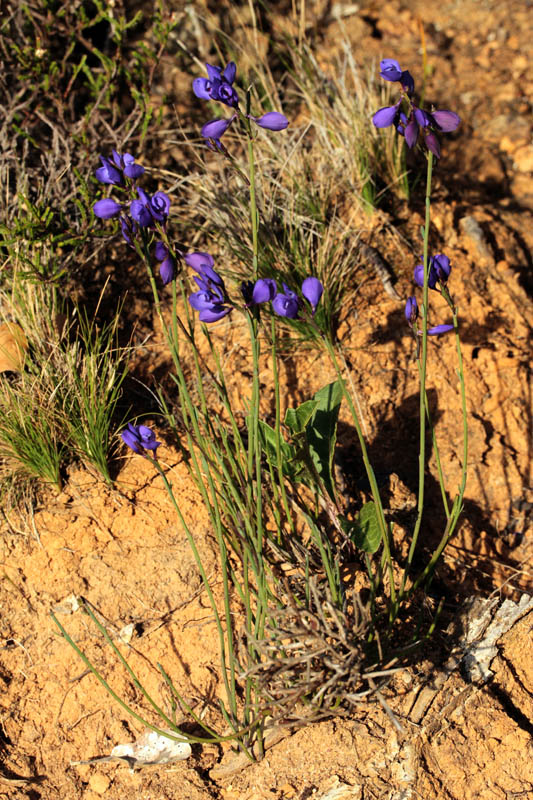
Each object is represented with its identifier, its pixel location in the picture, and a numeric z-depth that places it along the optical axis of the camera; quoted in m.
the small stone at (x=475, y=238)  1.51
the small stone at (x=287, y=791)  1.23
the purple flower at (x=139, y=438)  1.22
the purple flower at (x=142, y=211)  1.13
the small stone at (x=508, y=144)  1.78
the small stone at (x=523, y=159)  1.75
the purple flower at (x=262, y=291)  1.12
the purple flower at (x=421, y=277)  1.19
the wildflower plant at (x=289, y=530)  1.14
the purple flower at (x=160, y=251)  1.15
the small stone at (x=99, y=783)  1.25
